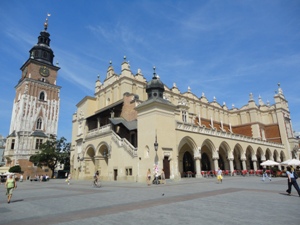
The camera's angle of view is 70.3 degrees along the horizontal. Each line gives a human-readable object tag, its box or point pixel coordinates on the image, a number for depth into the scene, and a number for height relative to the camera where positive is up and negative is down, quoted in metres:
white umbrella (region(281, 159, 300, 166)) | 26.22 +0.34
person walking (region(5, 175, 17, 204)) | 10.02 -0.62
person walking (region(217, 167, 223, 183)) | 18.19 -0.70
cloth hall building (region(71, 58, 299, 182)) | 23.24 +4.98
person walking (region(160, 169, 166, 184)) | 19.55 -0.92
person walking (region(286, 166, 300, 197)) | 10.29 -0.68
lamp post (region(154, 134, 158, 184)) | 19.14 +0.87
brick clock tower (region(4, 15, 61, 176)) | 47.06 +14.92
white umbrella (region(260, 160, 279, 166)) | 28.55 +0.30
